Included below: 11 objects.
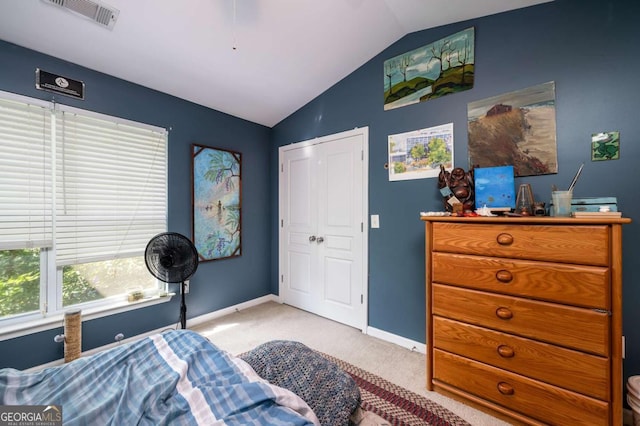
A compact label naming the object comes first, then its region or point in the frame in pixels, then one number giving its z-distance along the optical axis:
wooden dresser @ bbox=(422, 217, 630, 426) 1.27
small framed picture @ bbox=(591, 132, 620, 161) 1.59
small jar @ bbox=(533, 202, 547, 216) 1.54
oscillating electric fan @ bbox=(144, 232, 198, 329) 2.23
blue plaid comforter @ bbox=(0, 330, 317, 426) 0.80
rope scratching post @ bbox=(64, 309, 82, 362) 1.98
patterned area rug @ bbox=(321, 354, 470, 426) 1.54
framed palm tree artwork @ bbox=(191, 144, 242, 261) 2.90
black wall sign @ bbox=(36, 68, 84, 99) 1.99
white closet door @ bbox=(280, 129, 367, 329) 2.78
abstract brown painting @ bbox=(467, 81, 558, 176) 1.78
